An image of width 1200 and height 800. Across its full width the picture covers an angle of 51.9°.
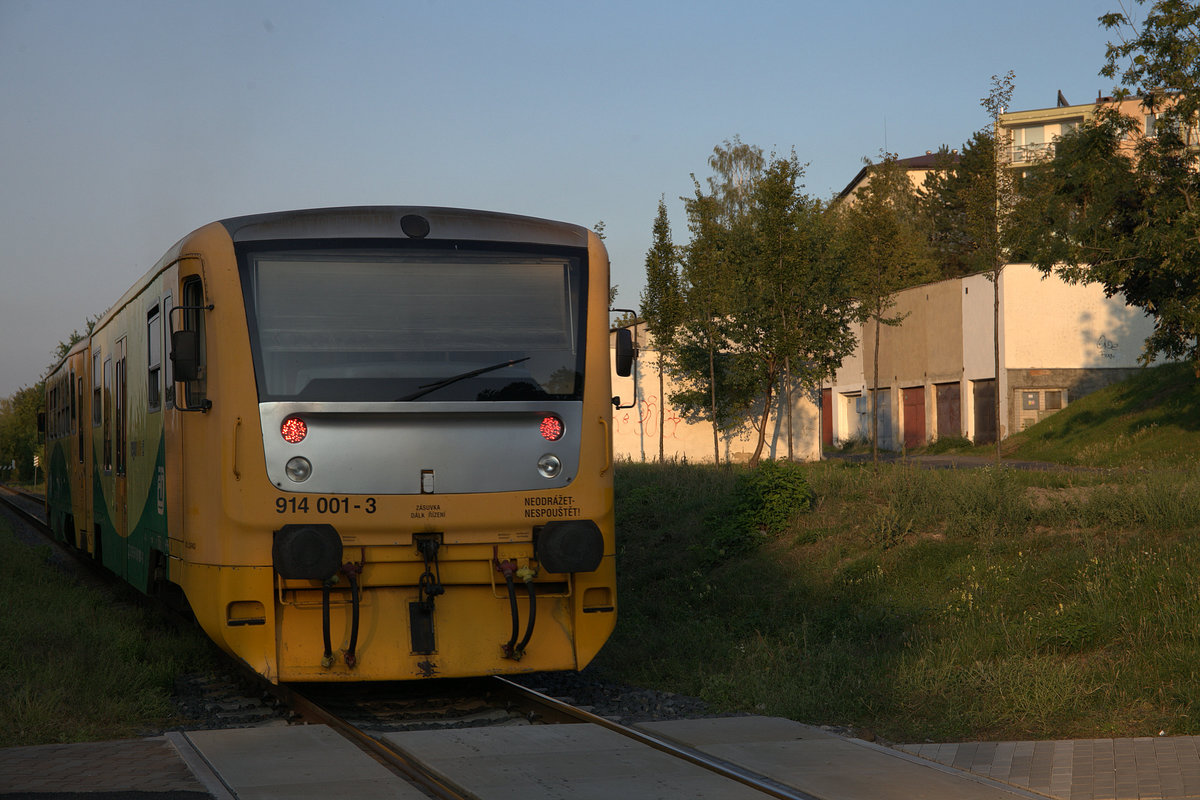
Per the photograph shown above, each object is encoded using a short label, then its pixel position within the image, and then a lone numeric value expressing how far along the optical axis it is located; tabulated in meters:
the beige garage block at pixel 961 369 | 37.75
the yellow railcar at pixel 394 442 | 7.82
